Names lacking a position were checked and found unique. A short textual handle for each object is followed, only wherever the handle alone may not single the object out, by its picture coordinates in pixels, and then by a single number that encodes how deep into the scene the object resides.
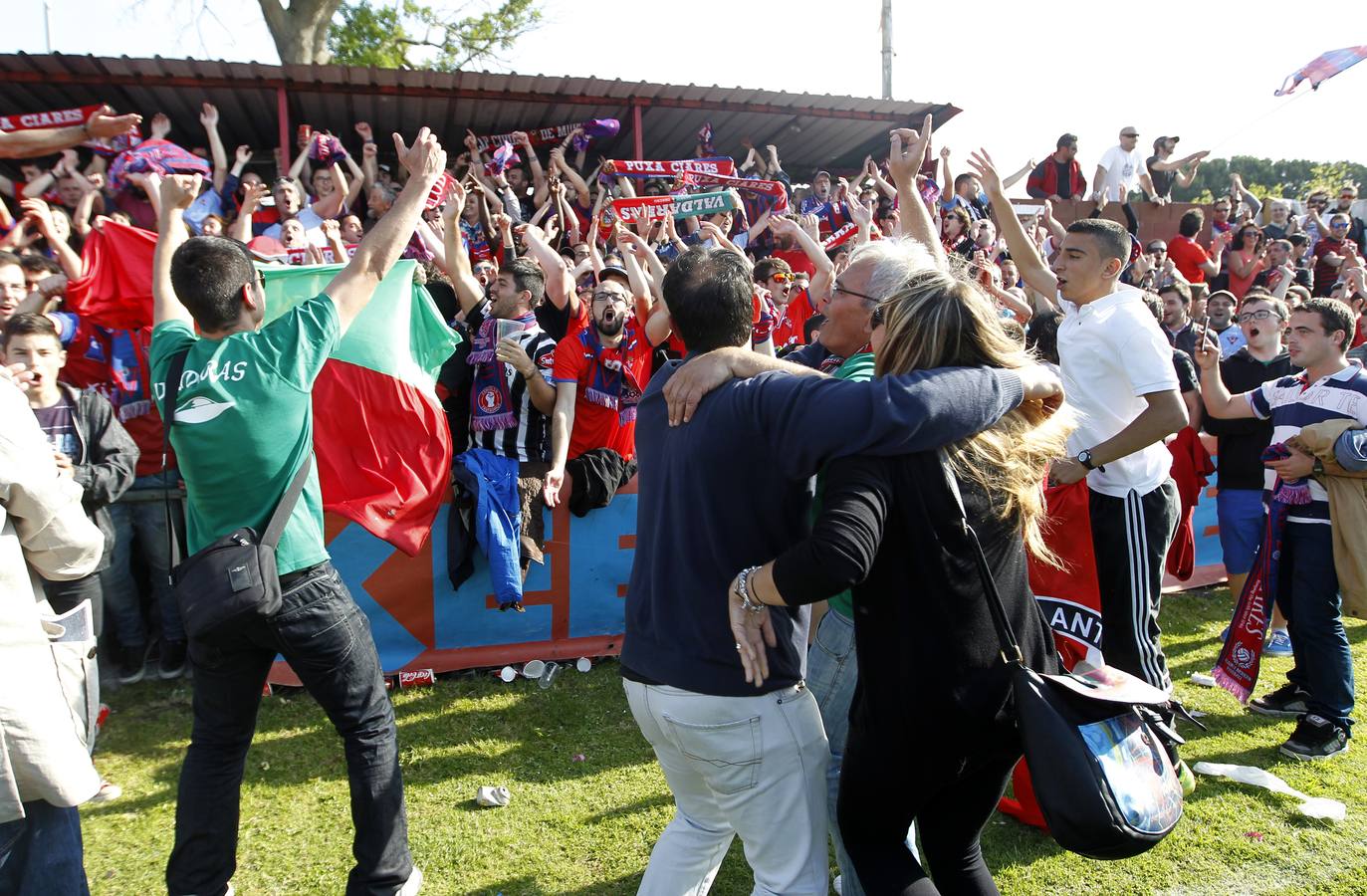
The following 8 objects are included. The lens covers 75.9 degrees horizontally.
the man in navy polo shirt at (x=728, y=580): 2.08
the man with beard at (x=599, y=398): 4.96
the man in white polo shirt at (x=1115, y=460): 3.46
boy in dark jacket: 3.92
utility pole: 19.47
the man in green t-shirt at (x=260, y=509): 2.63
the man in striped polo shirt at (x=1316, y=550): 4.04
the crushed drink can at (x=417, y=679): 4.82
